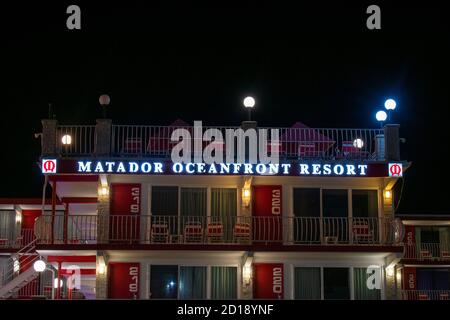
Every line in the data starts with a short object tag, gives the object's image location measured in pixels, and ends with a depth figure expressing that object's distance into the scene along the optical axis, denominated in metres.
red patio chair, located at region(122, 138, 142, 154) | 30.31
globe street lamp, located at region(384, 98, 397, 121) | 30.41
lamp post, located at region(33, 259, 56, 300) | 28.22
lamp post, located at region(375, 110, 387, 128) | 30.89
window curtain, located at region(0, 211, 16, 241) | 44.16
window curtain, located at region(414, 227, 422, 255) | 49.17
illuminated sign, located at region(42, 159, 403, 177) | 29.56
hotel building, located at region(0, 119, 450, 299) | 29.56
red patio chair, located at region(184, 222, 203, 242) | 29.70
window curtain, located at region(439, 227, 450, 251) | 49.44
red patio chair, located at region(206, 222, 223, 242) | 29.58
